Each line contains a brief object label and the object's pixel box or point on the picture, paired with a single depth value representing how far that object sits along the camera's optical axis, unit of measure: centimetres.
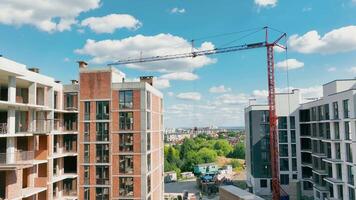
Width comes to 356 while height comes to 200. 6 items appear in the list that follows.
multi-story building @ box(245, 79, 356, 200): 4044
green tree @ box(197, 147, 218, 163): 12539
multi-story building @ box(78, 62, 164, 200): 3728
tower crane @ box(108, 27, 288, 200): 6038
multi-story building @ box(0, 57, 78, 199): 2625
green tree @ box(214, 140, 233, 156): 15825
